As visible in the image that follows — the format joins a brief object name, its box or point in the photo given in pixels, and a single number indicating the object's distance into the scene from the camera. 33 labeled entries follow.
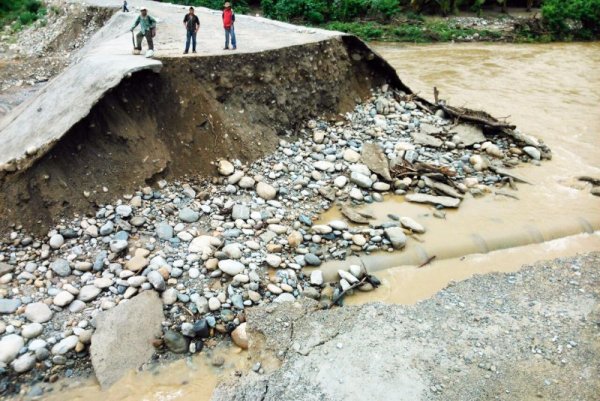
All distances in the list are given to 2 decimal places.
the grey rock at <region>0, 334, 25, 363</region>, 4.69
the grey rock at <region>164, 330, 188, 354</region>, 4.99
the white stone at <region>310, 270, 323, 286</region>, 5.93
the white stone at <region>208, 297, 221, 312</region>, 5.34
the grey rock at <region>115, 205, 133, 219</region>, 6.39
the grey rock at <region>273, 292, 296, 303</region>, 5.59
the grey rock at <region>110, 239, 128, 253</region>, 5.85
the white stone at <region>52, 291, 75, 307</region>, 5.22
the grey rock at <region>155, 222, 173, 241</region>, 6.23
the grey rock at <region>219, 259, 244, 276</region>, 5.74
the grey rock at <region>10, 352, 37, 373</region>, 4.65
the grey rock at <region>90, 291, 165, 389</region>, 4.75
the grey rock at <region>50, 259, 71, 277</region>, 5.57
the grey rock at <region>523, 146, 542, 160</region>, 9.38
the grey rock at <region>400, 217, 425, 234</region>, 7.06
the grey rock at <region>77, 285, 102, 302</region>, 5.32
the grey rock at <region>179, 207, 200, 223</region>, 6.61
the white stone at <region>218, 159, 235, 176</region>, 7.57
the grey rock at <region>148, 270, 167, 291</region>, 5.46
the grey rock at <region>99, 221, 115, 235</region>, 6.09
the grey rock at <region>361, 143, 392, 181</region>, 8.22
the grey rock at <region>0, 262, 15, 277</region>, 5.50
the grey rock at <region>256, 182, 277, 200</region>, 7.29
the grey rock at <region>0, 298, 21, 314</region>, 5.09
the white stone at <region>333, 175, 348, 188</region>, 7.84
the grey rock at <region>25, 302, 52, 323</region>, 5.05
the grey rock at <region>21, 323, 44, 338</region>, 4.89
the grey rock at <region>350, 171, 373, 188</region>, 7.89
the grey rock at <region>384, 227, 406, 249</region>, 6.68
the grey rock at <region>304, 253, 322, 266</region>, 6.18
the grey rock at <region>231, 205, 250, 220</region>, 6.77
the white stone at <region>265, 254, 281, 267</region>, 5.99
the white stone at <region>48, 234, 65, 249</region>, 5.86
